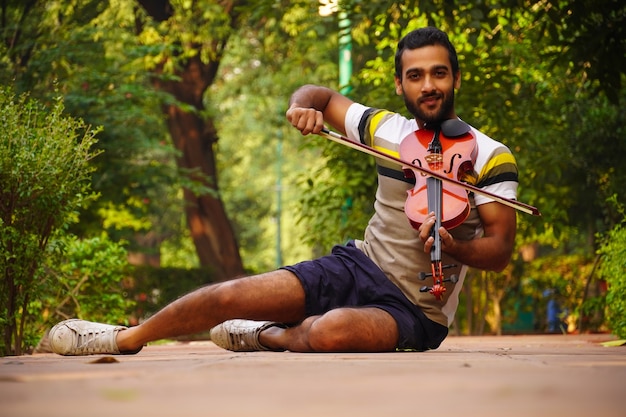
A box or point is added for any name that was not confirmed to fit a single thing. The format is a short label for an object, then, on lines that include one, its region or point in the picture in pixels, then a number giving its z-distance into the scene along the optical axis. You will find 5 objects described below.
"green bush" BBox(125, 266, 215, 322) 17.48
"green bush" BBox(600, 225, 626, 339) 8.06
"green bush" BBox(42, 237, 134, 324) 8.73
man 4.84
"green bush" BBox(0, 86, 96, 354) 5.88
